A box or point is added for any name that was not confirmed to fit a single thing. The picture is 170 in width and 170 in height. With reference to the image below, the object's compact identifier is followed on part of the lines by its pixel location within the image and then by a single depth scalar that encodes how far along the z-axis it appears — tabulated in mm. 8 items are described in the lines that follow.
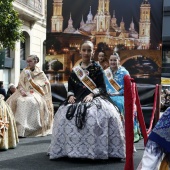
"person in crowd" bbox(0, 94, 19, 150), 5855
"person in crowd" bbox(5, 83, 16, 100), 10996
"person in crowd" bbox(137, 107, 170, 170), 2348
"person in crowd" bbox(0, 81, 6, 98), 12438
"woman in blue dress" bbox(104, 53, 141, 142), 6732
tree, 11044
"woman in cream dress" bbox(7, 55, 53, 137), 7836
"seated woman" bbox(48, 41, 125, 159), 4898
